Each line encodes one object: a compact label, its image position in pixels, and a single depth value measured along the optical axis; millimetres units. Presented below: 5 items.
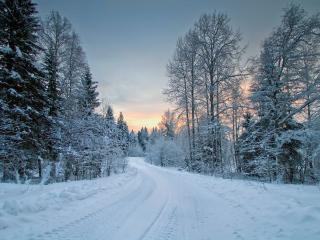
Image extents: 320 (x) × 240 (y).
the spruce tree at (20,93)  11586
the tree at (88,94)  20625
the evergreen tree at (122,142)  24919
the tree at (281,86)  11562
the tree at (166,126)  47194
